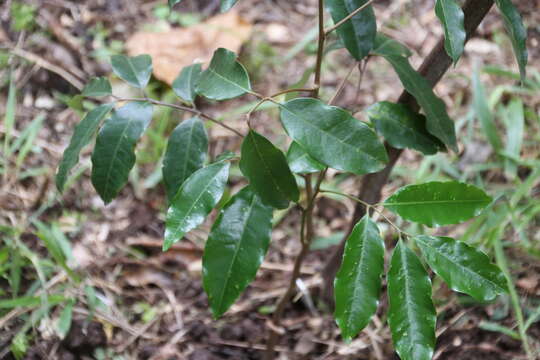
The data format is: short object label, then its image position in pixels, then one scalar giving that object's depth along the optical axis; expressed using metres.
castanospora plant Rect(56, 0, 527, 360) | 0.83
